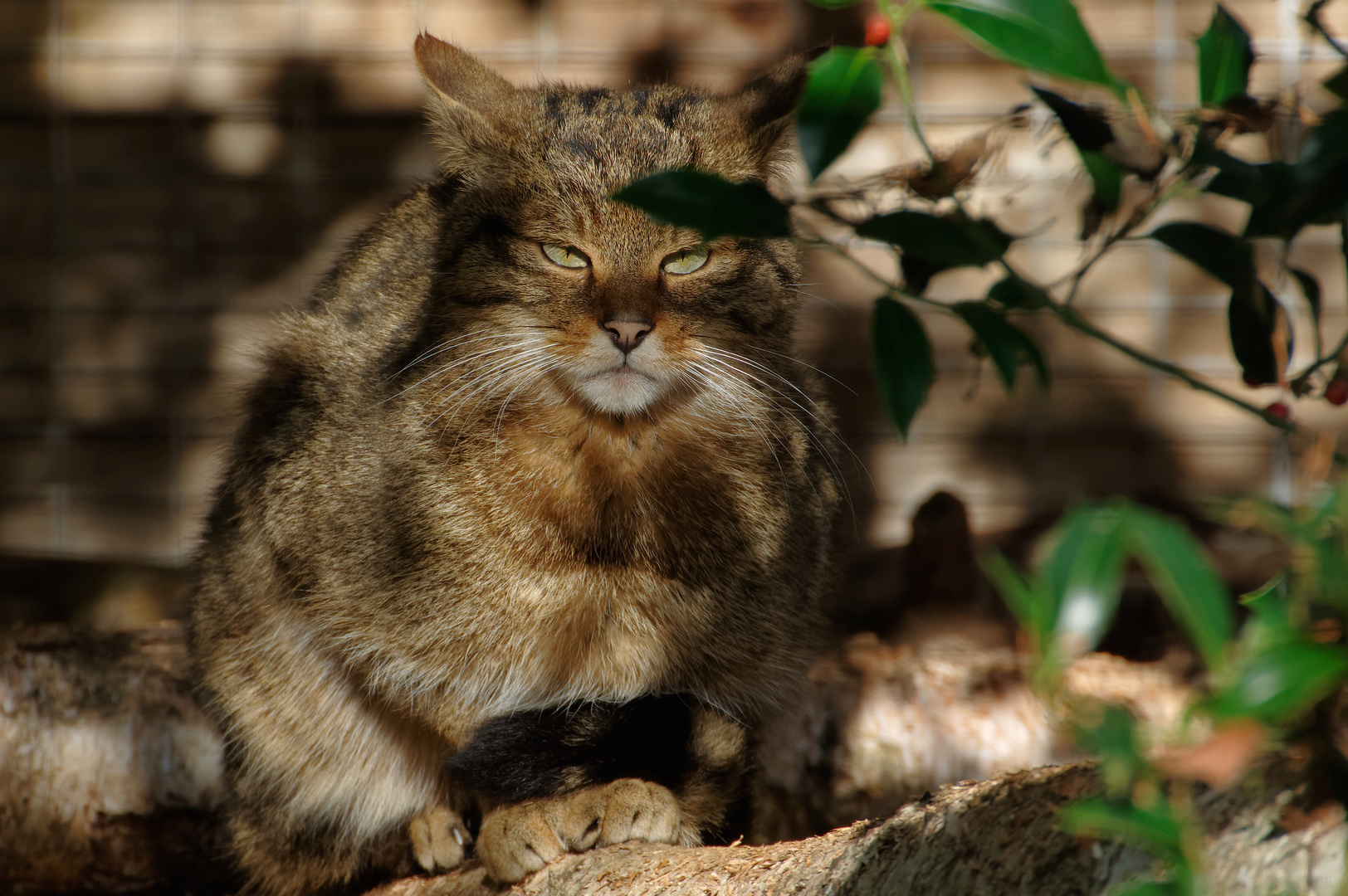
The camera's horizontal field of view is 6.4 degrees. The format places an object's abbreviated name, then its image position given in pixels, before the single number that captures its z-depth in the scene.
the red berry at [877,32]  3.15
